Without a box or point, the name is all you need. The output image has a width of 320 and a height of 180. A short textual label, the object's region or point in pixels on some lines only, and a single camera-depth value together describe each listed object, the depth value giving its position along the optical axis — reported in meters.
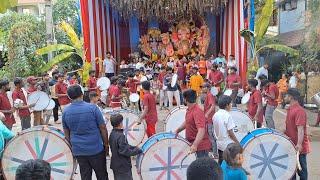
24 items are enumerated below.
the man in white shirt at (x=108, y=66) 19.08
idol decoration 22.86
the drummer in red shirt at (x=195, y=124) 6.45
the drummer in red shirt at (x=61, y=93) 12.41
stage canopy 18.70
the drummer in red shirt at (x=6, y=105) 8.94
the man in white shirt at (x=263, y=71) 15.91
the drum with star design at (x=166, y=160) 6.38
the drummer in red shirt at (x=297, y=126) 6.34
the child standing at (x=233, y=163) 4.60
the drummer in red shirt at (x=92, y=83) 13.91
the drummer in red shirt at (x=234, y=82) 13.34
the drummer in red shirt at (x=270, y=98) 10.11
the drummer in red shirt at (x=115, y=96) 11.45
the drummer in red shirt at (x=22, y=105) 9.88
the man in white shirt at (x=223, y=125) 6.58
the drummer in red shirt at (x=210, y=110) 8.26
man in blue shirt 6.09
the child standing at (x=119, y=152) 6.06
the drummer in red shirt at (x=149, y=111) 8.84
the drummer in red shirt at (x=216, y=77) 14.82
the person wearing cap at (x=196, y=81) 16.18
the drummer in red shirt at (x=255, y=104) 9.39
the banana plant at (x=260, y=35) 17.37
